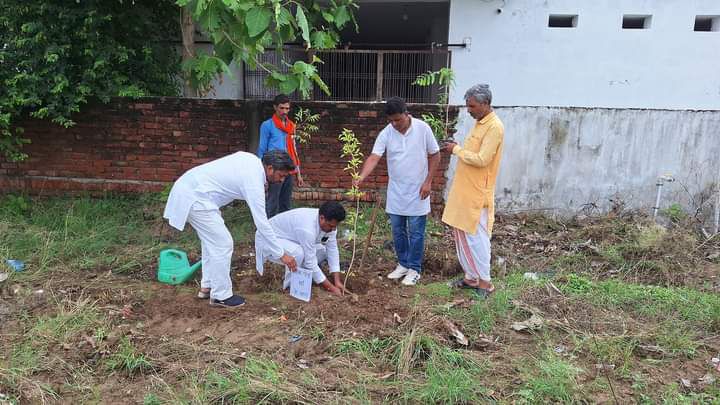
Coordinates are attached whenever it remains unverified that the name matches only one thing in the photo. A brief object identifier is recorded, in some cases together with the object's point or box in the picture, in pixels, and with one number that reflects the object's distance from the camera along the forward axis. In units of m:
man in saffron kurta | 3.61
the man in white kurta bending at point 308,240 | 3.66
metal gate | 7.79
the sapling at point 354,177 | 4.05
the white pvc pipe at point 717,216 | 5.32
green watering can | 4.13
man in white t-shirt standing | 4.04
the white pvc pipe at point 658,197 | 5.57
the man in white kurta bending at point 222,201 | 3.37
